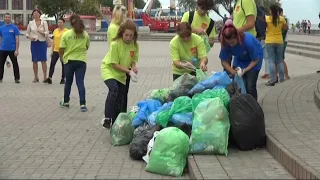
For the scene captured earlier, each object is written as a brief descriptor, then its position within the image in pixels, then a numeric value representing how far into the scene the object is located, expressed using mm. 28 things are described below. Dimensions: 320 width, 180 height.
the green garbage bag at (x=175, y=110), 6613
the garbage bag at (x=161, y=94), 7715
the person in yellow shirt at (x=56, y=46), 13875
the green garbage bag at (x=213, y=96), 6559
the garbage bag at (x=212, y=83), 7121
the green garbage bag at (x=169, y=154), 5852
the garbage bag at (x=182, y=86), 7398
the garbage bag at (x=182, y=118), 6484
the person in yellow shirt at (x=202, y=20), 8680
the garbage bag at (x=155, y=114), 6742
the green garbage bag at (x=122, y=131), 7238
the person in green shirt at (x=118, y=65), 7902
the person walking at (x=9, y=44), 14289
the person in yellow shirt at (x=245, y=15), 8338
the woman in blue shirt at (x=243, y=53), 7094
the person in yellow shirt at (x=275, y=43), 12398
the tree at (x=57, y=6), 73625
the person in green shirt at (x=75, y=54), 9891
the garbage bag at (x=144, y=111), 7094
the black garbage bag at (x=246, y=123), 6148
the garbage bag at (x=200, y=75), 7547
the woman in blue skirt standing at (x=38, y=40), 14000
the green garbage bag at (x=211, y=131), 6051
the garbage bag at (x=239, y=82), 7328
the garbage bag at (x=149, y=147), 6176
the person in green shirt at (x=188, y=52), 7867
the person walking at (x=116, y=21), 8664
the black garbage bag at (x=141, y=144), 6434
